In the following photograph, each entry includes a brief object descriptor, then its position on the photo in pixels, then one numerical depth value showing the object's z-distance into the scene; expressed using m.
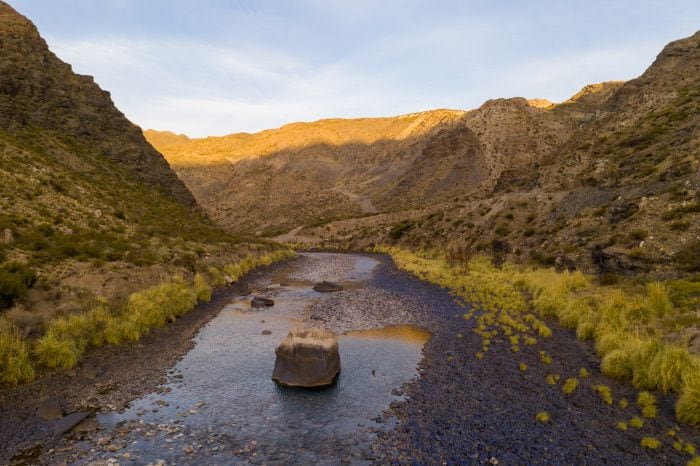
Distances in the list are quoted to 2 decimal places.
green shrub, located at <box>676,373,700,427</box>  11.74
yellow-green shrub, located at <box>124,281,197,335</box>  21.89
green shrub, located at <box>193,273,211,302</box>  30.28
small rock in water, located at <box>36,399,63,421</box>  12.87
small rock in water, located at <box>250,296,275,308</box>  30.48
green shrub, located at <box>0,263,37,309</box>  18.47
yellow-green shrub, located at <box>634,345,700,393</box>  13.46
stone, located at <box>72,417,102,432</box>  12.31
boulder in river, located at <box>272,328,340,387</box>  16.08
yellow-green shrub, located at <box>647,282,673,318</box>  19.15
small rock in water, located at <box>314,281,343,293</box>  37.88
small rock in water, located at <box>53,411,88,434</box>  12.20
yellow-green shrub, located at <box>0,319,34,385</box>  14.75
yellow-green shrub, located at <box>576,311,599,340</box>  19.91
